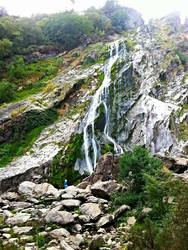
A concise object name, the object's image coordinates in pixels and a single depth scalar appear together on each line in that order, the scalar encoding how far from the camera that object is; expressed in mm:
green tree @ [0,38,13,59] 30781
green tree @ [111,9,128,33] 52481
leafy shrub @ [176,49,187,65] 35969
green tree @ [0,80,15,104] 23002
